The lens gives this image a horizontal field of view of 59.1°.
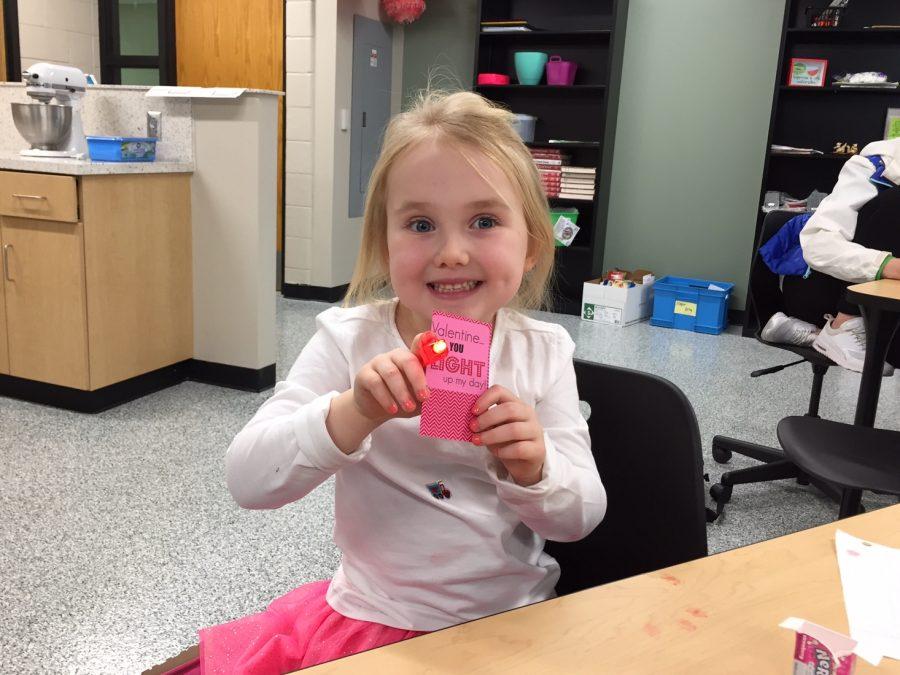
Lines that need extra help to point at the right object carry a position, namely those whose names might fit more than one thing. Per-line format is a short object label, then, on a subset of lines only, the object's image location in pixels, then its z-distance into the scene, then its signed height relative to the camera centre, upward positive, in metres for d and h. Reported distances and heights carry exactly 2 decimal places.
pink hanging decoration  5.27 +0.86
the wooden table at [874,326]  1.82 -0.37
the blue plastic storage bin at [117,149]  3.02 -0.08
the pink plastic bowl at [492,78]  5.25 +0.44
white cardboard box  4.86 -0.90
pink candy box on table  0.51 -0.31
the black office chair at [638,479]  0.97 -0.40
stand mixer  2.99 +0.04
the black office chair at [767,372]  2.46 -0.75
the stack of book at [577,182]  5.07 -0.20
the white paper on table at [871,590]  0.63 -0.36
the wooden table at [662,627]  0.57 -0.36
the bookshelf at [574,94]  5.11 +0.36
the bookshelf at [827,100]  4.57 +0.38
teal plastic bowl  5.12 +0.52
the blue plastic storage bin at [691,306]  4.77 -0.88
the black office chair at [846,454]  1.51 -0.57
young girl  0.87 -0.33
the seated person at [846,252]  2.33 -0.25
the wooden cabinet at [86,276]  2.80 -0.54
